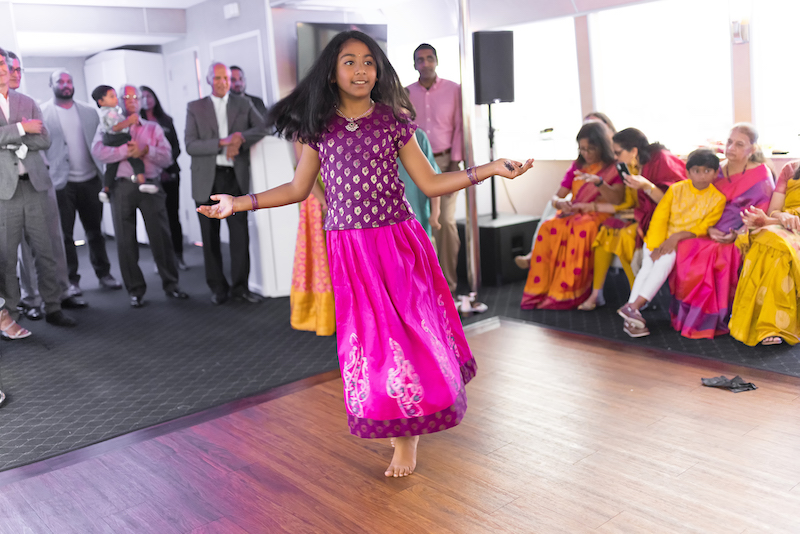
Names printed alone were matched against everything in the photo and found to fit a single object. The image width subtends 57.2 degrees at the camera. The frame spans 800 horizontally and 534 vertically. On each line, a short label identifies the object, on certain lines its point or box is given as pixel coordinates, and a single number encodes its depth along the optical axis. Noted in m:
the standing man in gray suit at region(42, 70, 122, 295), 5.36
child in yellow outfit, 3.87
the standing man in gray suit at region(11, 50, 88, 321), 4.84
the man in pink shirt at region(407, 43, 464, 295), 4.81
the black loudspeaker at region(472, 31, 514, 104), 5.29
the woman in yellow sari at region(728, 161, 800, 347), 3.58
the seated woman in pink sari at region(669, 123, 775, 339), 3.80
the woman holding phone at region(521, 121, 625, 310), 4.49
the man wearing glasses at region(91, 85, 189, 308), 5.26
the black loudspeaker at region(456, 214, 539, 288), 5.26
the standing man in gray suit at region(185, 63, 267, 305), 5.02
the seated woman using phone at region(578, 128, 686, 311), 4.30
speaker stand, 5.53
